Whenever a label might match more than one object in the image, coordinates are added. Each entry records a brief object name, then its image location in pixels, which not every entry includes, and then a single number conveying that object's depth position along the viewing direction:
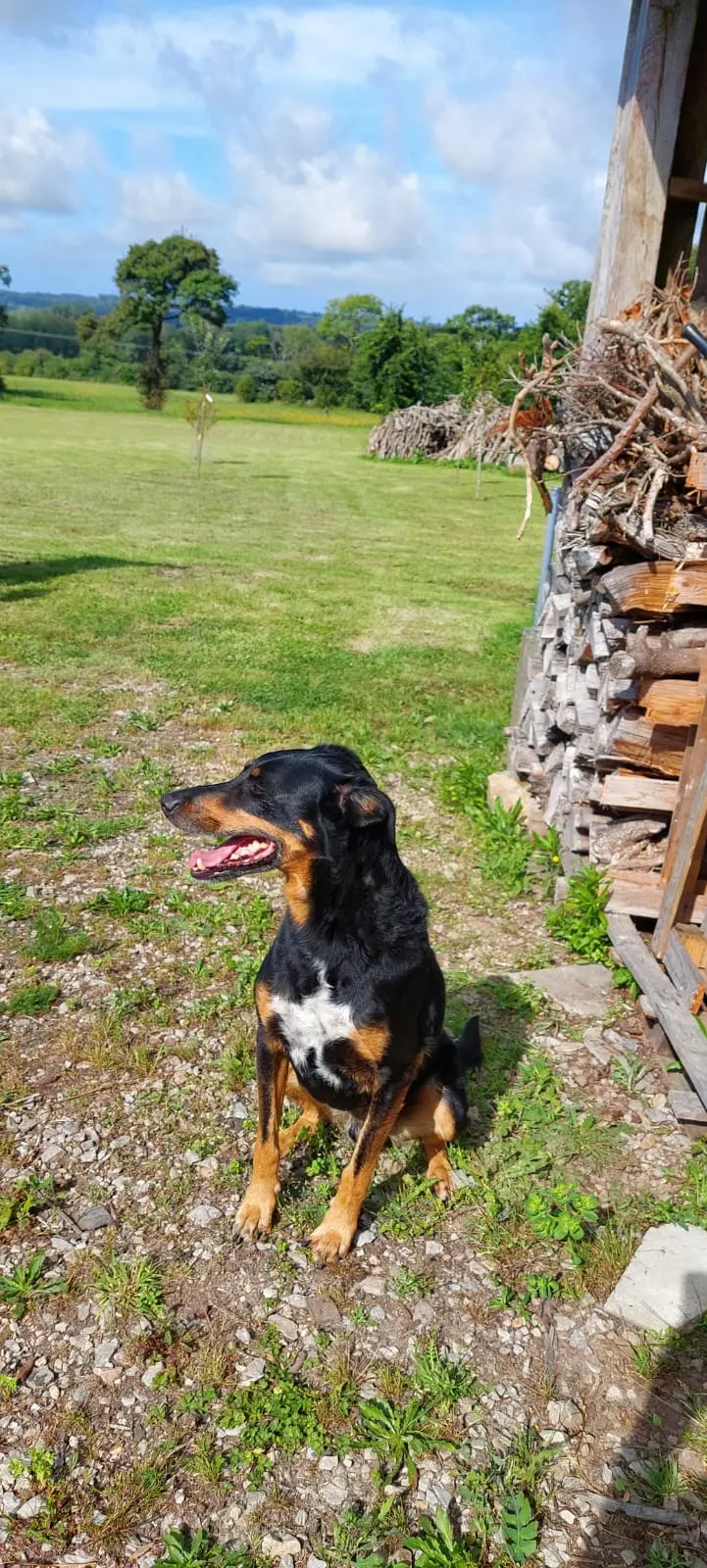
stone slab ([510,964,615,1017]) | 4.62
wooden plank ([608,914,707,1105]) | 3.87
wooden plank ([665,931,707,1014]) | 4.18
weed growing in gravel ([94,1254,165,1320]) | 2.95
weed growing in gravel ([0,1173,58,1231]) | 3.22
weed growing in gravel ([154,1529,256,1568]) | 2.29
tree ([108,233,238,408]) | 77.00
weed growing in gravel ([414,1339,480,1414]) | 2.76
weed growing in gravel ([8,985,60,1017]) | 4.30
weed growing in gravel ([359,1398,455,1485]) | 2.58
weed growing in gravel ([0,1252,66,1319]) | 2.94
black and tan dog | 2.89
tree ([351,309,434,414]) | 51.22
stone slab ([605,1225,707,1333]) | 3.01
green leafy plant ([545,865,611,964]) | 5.01
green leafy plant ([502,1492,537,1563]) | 2.36
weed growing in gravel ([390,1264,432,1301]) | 3.12
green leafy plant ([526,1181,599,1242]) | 3.29
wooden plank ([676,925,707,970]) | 4.39
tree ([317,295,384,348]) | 100.12
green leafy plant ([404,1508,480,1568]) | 2.32
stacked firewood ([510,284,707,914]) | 4.50
